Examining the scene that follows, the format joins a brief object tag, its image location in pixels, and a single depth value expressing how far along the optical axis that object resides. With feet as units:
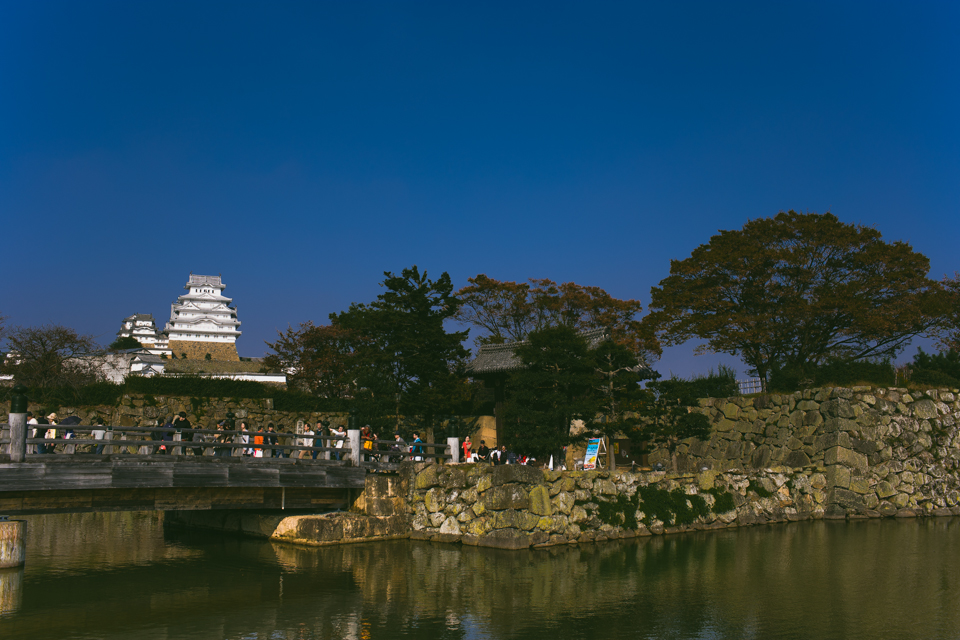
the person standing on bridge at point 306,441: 58.34
